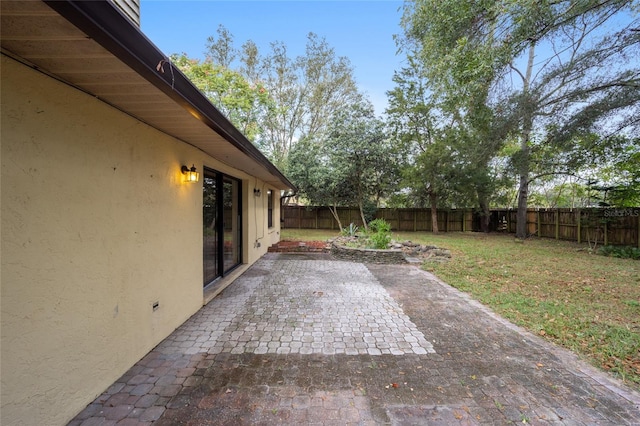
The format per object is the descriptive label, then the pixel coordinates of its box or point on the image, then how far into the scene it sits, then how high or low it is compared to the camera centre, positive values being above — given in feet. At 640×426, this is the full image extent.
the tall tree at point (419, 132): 44.14 +13.33
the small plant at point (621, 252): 26.27 -4.28
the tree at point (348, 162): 44.65 +8.00
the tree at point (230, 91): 41.93 +19.73
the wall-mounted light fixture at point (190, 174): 11.53 +1.48
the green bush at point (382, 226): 27.45 -1.80
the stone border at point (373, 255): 24.72 -4.35
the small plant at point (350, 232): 35.14 -3.17
